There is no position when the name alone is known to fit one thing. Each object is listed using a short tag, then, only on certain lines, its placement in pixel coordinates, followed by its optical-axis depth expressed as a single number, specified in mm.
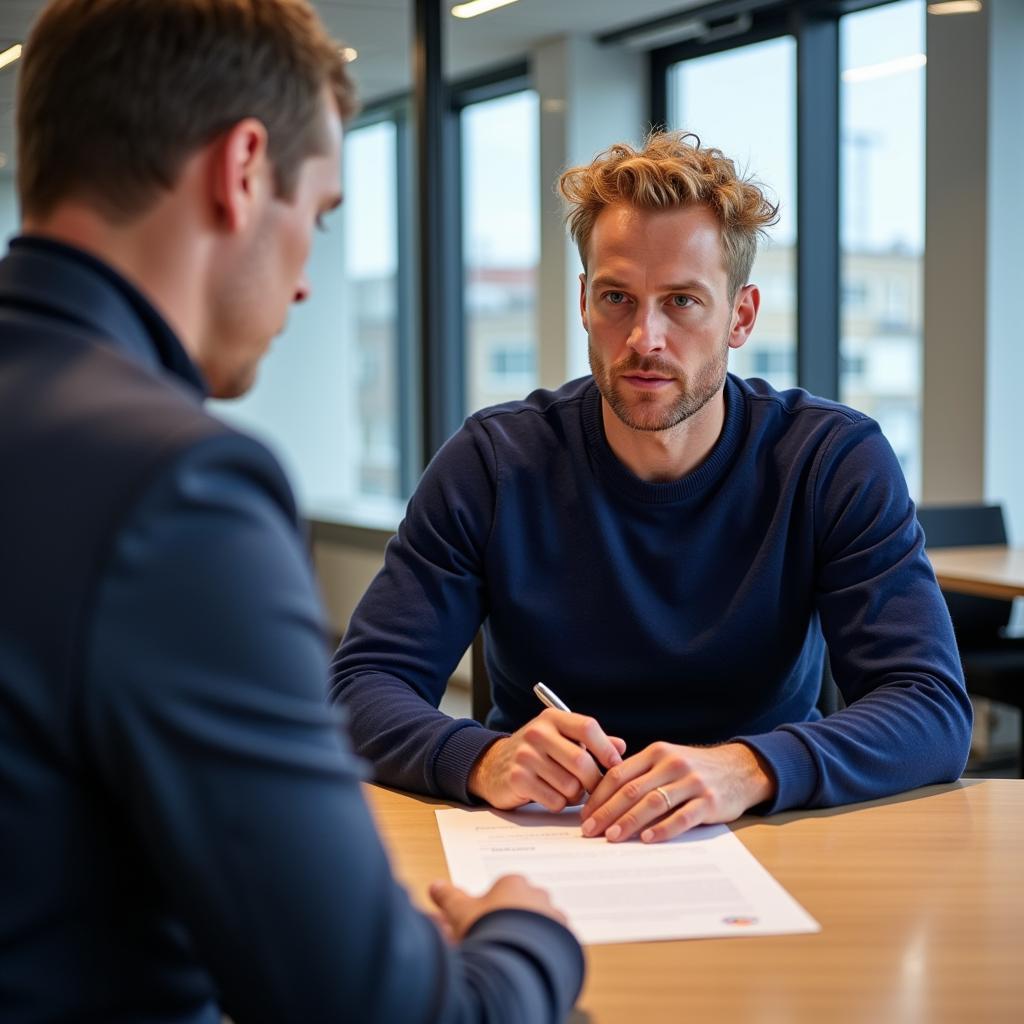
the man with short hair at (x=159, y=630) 604
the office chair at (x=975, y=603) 3738
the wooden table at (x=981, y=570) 3182
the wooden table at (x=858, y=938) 896
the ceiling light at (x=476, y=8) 5336
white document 1025
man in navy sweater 1623
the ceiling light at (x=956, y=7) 4434
